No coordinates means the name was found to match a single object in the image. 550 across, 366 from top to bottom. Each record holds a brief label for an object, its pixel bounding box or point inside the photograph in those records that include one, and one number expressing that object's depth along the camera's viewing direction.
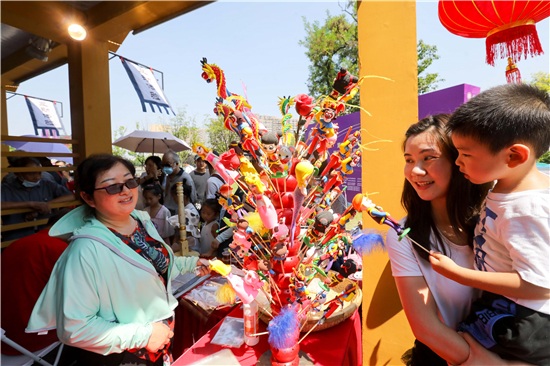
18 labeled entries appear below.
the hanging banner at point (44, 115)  6.68
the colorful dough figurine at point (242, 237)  1.07
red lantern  1.64
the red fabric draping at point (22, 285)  1.66
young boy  0.78
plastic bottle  1.26
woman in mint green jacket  1.12
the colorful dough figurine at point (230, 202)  1.15
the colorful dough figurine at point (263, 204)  0.94
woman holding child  0.95
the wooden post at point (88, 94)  3.79
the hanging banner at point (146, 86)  4.25
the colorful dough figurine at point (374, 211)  0.88
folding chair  1.57
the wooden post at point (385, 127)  1.42
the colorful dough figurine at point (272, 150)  1.07
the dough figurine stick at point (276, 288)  1.14
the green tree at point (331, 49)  12.85
